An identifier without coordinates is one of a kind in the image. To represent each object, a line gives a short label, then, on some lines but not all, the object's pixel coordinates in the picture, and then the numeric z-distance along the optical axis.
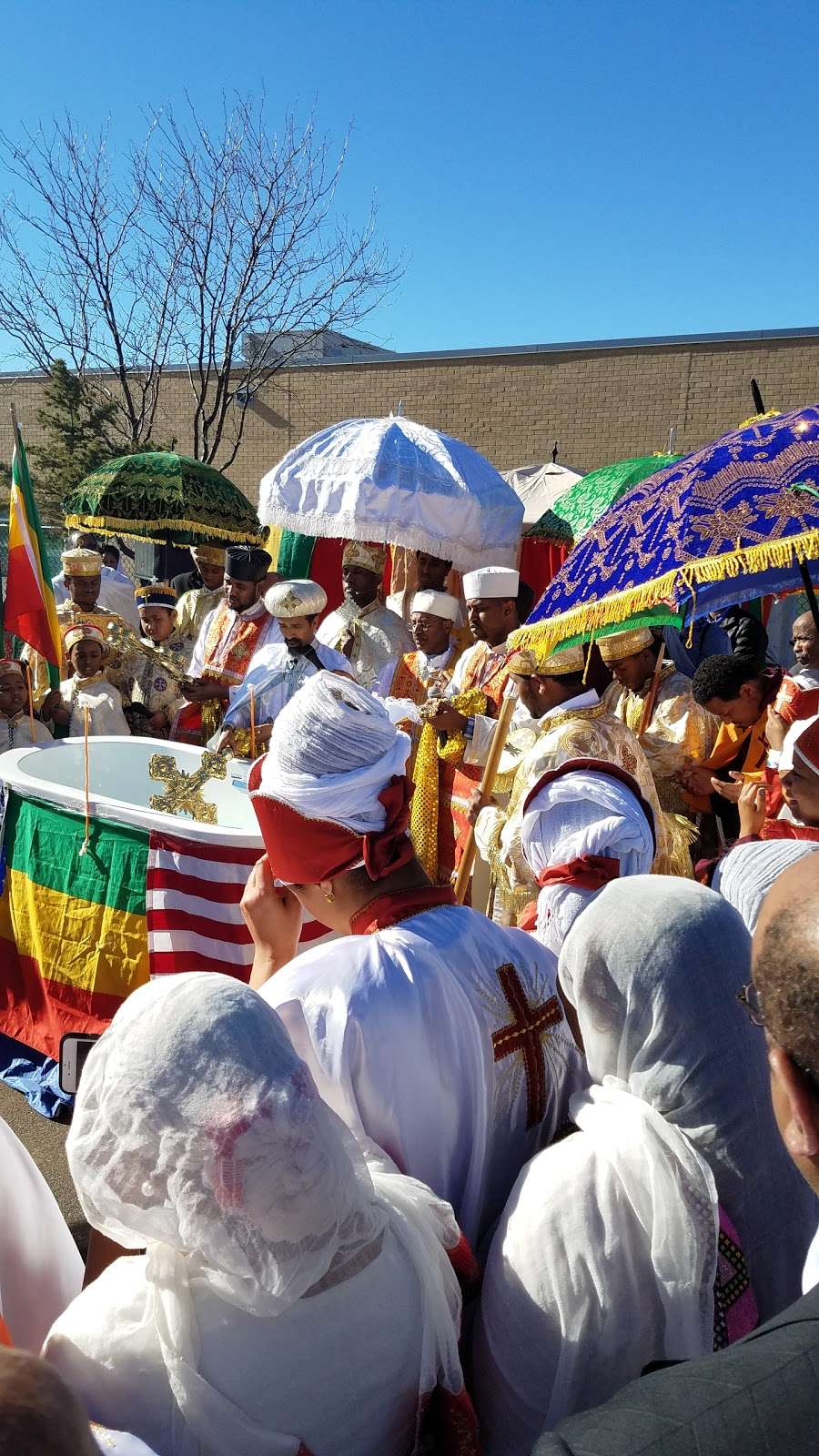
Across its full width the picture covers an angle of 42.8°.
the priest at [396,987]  1.86
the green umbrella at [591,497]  8.82
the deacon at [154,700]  7.43
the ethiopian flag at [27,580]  5.68
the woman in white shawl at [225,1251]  1.30
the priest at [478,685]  5.07
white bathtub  4.14
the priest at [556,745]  3.58
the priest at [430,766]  5.22
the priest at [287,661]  5.86
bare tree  19.09
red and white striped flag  4.09
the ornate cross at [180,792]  4.55
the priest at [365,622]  7.11
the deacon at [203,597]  9.02
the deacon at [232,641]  7.02
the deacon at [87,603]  7.36
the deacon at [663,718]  5.12
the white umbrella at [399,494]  6.97
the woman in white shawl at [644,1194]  1.53
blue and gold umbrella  2.91
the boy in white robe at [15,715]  6.13
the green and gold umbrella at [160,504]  10.41
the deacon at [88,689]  6.55
